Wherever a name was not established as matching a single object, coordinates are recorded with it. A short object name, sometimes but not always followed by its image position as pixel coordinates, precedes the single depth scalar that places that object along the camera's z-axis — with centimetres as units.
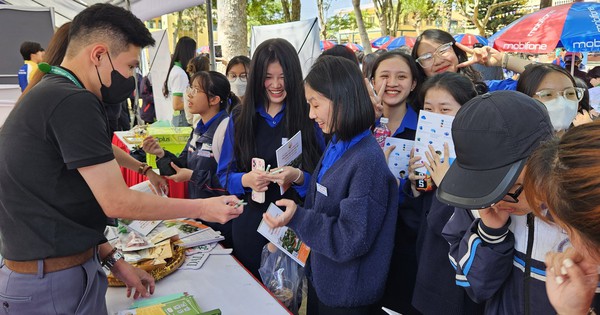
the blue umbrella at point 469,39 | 1485
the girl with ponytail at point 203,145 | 255
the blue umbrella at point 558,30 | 484
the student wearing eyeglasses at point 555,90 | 178
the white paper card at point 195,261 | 194
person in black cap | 99
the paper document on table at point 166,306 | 149
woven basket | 176
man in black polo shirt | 122
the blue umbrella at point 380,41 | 1769
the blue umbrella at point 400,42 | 1650
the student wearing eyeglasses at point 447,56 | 249
